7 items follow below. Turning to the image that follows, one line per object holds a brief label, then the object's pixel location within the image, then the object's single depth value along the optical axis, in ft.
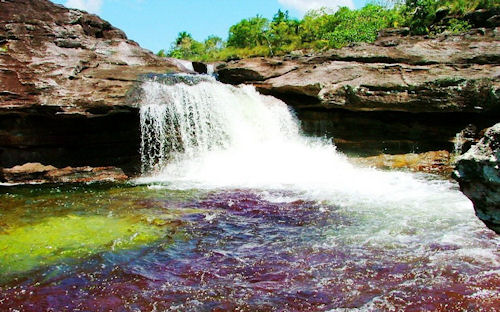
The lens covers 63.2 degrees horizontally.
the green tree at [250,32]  106.32
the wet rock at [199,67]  69.46
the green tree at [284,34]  94.99
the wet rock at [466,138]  46.01
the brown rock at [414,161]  45.16
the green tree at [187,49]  144.76
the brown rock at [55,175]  40.09
